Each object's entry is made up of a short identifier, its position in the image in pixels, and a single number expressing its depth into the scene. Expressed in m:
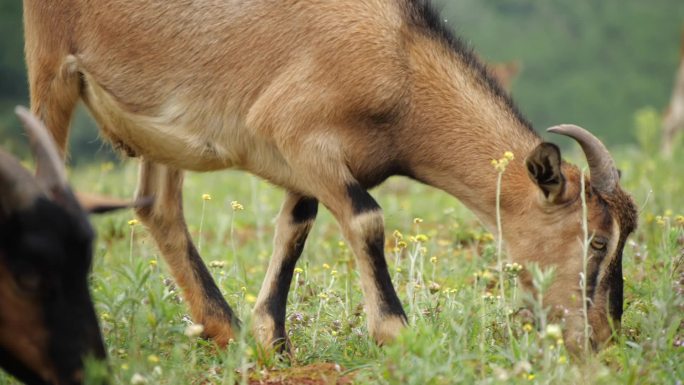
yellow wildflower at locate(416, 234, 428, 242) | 11.36
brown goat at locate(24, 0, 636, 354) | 10.77
